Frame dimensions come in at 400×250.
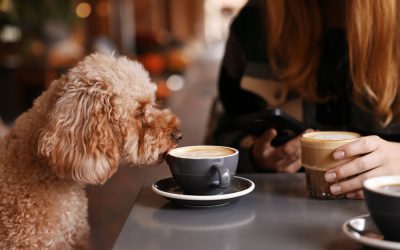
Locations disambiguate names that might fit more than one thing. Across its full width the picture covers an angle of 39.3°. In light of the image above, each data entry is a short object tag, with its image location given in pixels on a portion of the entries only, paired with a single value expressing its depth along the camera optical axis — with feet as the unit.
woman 4.15
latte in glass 2.89
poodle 3.12
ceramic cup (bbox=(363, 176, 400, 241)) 2.09
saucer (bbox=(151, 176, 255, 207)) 2.79
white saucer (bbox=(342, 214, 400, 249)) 2.11
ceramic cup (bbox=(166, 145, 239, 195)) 2.79
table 2.38
